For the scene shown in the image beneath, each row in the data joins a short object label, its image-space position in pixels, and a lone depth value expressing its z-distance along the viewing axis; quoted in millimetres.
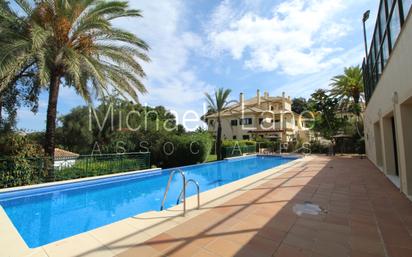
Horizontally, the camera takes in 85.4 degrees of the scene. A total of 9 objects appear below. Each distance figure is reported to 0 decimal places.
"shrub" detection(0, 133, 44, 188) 8938
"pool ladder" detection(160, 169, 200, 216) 5094
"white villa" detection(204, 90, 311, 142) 34012
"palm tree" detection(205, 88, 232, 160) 23000
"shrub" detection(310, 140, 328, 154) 26059
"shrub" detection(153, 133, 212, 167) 17594
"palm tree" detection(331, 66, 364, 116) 25719
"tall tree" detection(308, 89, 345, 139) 25172
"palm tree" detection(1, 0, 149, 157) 8992
